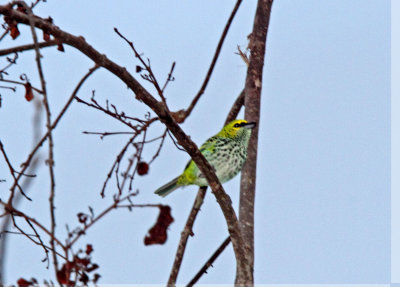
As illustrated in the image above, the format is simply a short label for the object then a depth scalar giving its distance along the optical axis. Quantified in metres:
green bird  10.75
